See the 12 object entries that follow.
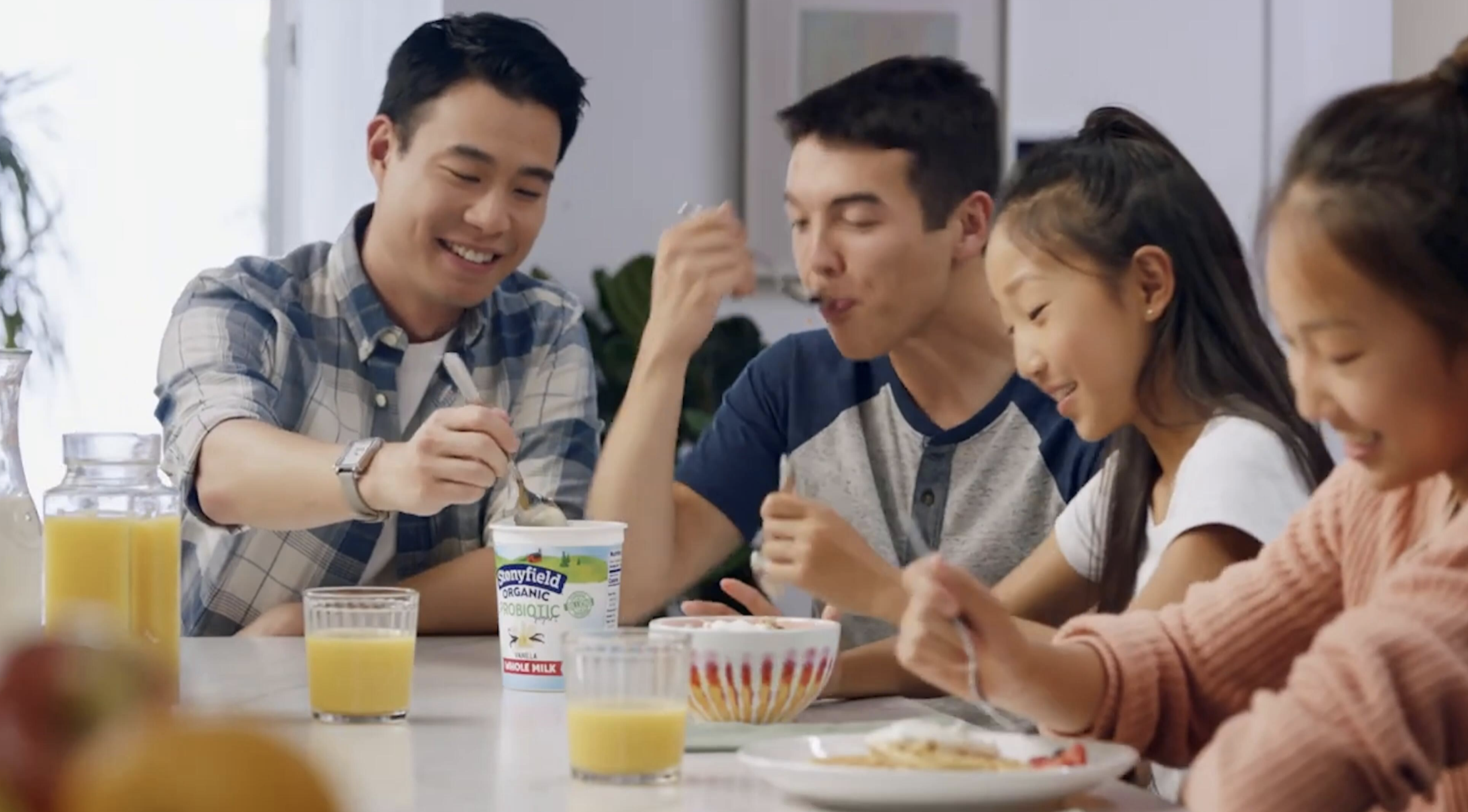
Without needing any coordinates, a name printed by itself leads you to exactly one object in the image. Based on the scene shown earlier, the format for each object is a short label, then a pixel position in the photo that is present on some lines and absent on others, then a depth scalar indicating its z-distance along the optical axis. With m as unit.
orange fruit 0.92
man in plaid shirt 3.26
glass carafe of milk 2.44
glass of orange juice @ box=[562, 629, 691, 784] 2.21
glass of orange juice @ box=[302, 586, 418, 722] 2.43
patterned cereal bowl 2.42
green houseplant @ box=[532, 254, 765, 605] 5.38
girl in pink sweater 2.00
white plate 2.09
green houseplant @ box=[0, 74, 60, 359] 4.76
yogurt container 2.57
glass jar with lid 2.35
